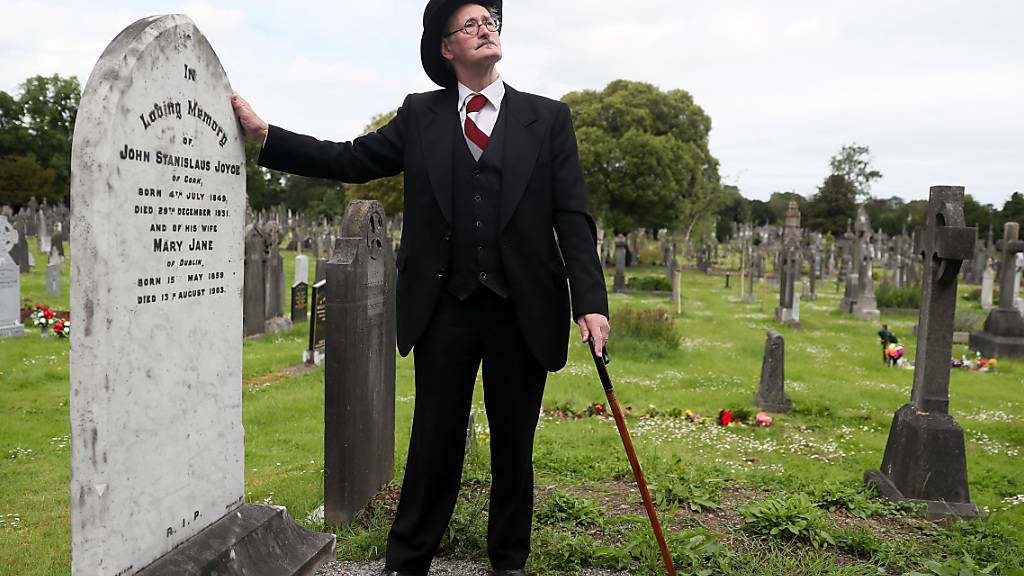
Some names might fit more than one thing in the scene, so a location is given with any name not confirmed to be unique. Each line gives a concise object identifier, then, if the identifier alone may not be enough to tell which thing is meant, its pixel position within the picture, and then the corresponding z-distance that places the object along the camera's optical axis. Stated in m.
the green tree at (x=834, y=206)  50.34
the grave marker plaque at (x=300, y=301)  13.48
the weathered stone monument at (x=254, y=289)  12.09
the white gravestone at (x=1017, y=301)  12.50
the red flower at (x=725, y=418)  7.55
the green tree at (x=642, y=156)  30.73
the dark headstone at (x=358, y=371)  4.20
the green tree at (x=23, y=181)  43.97
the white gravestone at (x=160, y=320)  2.20
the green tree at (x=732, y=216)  54.16
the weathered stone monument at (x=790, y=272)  15.77
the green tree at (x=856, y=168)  51.62
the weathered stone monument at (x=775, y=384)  8.38
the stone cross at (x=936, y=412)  4.86
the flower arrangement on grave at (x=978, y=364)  11.02
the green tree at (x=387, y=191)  39.06
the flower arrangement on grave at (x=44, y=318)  11.12
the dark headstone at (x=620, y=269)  23.33
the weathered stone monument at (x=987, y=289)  18.42
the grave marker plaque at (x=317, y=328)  10.07
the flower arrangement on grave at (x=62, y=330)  10.76
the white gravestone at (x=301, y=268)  13.04
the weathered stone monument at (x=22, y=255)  18.39
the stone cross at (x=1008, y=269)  12.24
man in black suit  2.89
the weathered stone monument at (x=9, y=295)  10.97
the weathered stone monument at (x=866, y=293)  16.94
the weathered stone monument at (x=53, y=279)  15.00
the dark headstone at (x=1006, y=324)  11.85
